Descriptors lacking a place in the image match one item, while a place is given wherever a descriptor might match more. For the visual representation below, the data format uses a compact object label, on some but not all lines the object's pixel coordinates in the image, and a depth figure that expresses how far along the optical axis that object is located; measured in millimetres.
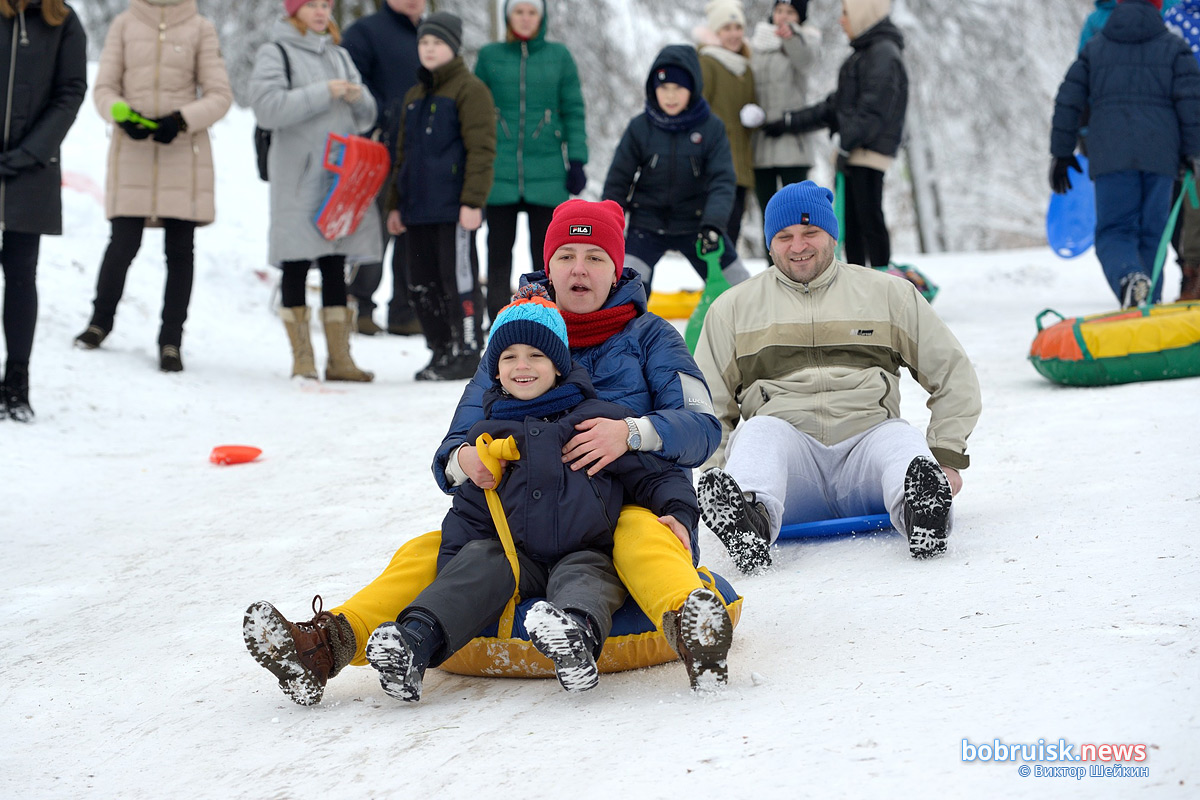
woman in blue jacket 5020
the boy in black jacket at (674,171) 12406
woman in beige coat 13219
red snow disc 10922
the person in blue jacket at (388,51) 15766
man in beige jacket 7219
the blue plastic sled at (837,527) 7219
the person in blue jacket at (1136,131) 12937
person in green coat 14422
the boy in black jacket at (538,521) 4965
